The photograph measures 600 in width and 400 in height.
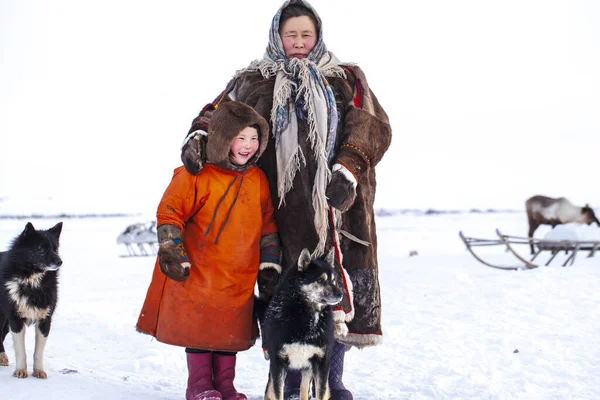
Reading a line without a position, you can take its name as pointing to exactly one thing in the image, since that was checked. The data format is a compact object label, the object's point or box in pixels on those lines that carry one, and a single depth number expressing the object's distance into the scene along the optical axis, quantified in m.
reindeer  14.60
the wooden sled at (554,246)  10.94
